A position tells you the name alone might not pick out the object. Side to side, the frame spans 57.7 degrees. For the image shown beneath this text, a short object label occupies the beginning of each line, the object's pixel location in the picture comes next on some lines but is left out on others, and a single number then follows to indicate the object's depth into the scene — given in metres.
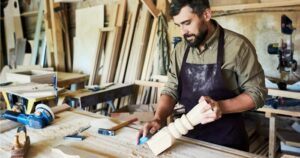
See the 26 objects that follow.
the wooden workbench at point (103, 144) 1.03
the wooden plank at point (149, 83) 2.85
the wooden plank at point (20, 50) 4.71
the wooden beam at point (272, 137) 2.18
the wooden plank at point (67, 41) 4.02
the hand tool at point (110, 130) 1.22
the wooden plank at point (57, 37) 3.83
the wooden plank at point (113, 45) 3.36
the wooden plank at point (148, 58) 3.14
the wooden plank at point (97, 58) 3.48
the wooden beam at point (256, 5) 2.37
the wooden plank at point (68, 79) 3.12
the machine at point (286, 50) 2.29
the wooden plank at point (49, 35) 3.86
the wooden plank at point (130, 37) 3.28
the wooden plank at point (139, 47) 3.18
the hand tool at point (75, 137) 1.17
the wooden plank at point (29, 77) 2.86
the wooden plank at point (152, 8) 2.90
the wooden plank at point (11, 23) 4.83
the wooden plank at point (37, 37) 4.26
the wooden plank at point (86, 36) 3.59
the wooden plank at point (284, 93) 2.08
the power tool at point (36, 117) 1.30
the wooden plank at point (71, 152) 0.97
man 1.30
